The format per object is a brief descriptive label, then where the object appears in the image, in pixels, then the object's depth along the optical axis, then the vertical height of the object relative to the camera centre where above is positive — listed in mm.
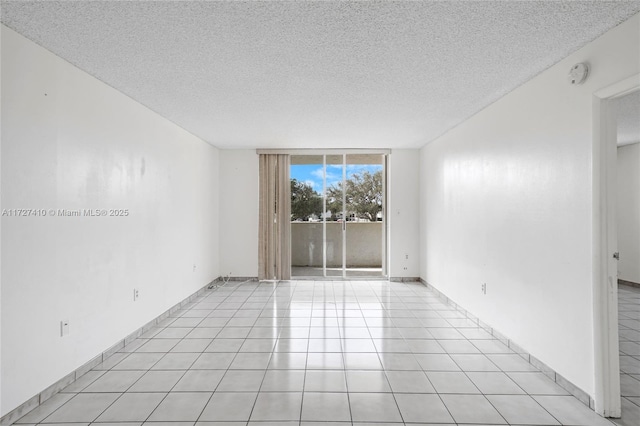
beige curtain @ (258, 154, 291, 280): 6004 -78
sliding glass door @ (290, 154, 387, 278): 6285 +168
